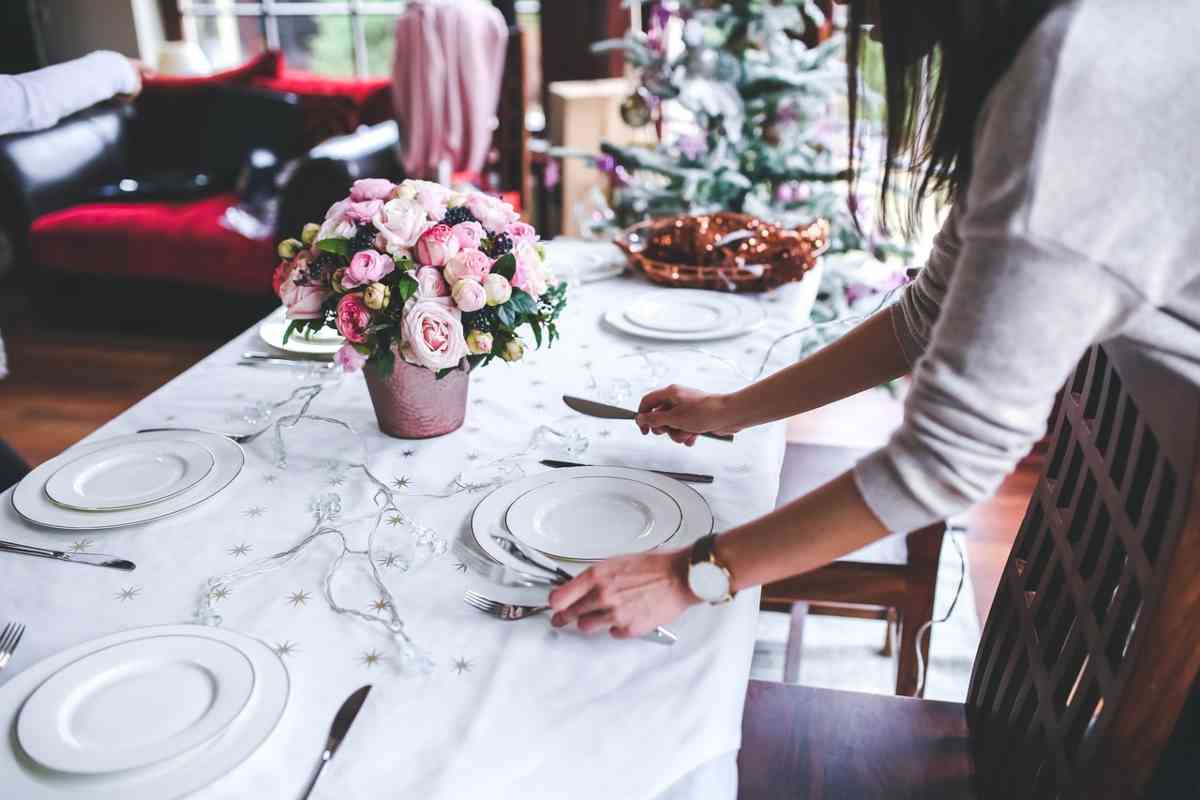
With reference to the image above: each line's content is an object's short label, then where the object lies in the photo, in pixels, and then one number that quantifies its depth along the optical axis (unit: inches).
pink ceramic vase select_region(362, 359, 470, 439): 39.6
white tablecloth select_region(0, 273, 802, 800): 23.7
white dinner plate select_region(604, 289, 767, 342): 52.4
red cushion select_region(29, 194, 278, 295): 131.6
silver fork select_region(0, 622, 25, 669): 27.4
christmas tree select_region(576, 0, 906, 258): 97.4
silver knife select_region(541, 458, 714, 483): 37.0
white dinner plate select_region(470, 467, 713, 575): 31.8
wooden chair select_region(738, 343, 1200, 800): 25.4
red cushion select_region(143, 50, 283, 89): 159.2
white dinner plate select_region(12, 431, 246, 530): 34.0
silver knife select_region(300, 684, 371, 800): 23.4
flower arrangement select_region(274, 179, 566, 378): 35.9
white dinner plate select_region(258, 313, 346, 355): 50.8
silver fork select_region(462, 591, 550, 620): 29.0
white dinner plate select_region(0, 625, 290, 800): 22.0
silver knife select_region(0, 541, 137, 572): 31.8
